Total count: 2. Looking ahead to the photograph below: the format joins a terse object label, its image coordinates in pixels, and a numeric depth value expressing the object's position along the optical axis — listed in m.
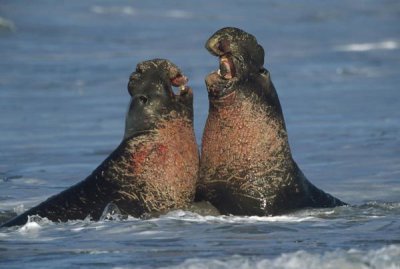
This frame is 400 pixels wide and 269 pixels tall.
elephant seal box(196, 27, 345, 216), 17.55
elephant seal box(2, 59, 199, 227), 17.45
